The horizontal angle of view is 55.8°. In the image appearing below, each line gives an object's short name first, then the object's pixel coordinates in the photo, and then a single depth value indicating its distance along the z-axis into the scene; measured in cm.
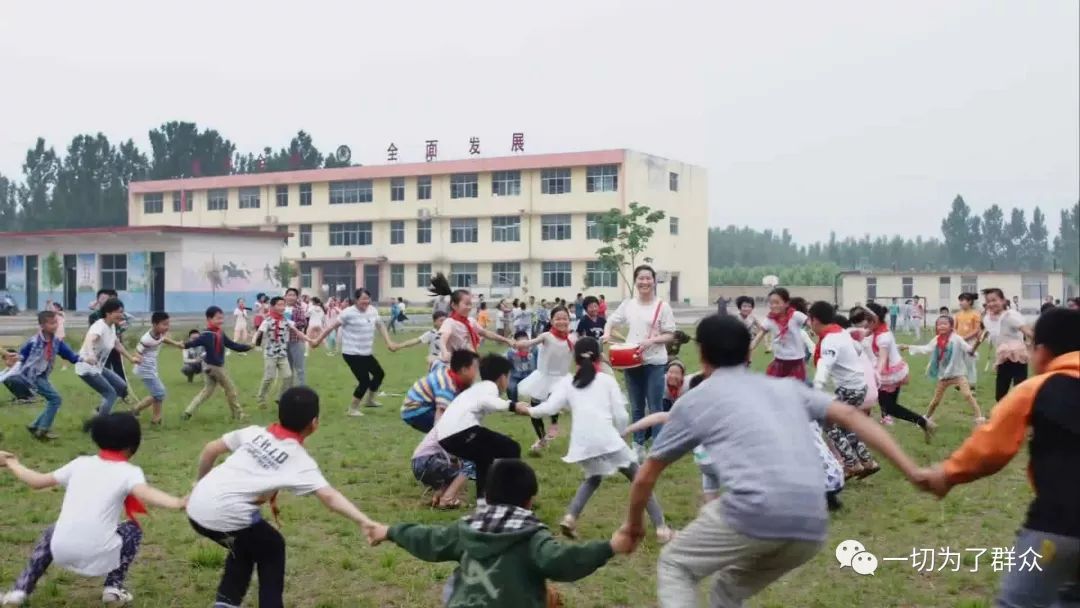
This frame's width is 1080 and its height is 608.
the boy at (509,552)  398
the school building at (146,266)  5012
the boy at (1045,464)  365
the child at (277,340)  1478
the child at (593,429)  713
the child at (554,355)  1067
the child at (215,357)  1321
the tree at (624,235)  5306
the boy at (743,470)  372
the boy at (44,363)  1174
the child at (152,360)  1294
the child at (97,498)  535
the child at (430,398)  856
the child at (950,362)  1266
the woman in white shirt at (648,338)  973
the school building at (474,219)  5944
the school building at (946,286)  5919
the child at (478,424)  752
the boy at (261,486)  490
